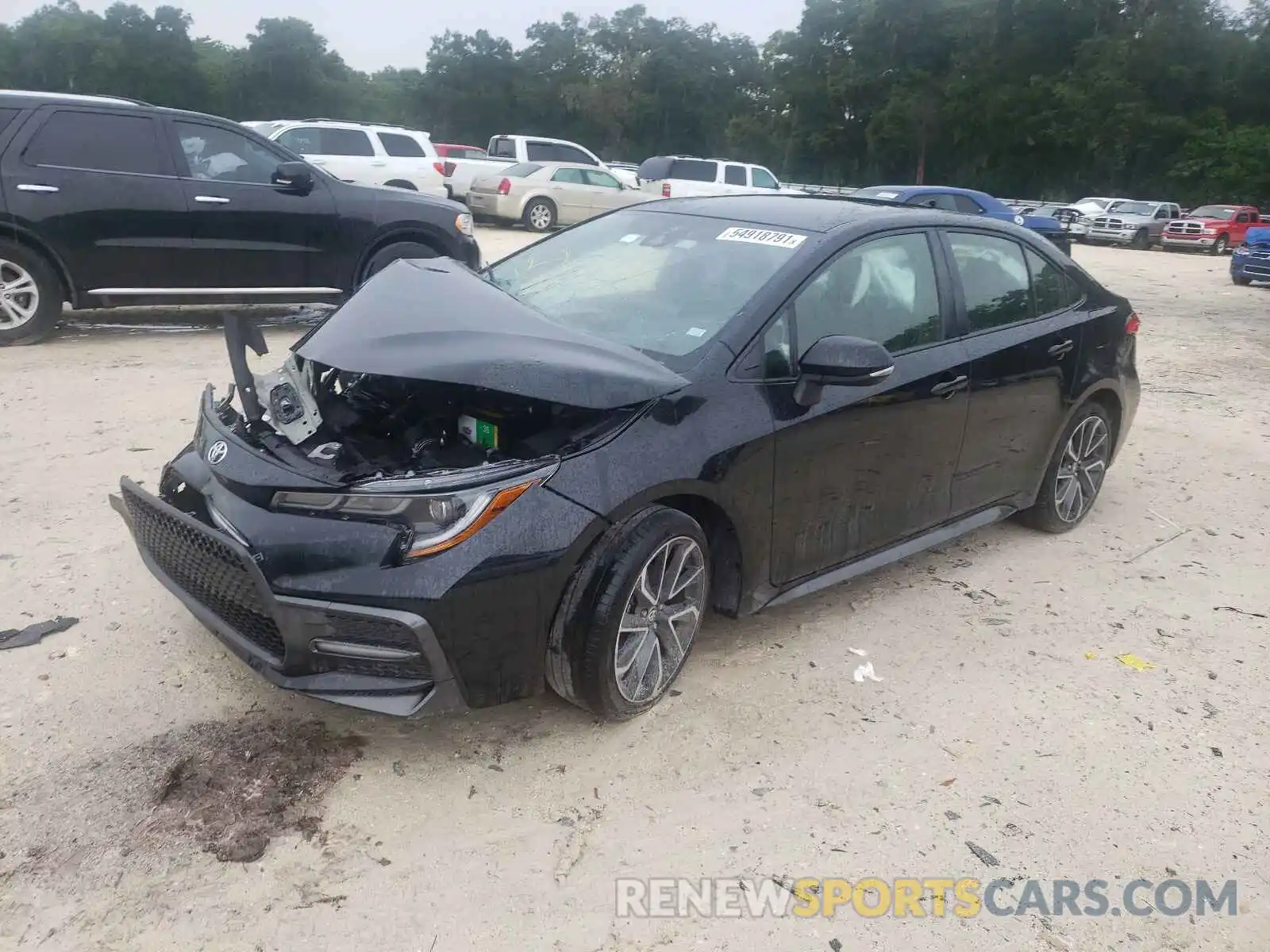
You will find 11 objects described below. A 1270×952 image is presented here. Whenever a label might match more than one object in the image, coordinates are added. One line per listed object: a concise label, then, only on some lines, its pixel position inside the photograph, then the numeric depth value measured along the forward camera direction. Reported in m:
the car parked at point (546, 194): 19.86
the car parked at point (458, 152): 30.06
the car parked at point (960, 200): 16.48
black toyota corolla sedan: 2.83
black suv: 7.60
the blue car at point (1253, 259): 17.91
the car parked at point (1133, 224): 29.31
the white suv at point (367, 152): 17.12
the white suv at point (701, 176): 22.77
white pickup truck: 22.28
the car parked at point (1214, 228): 28.00
